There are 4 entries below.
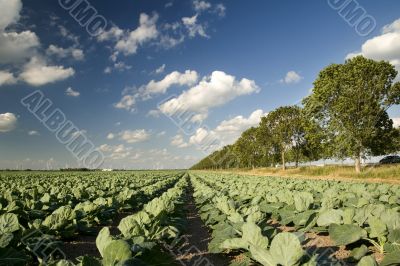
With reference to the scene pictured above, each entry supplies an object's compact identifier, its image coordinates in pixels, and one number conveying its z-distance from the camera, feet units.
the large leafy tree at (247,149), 233.41
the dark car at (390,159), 150.28
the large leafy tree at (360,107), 86.84
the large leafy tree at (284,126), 162.81
